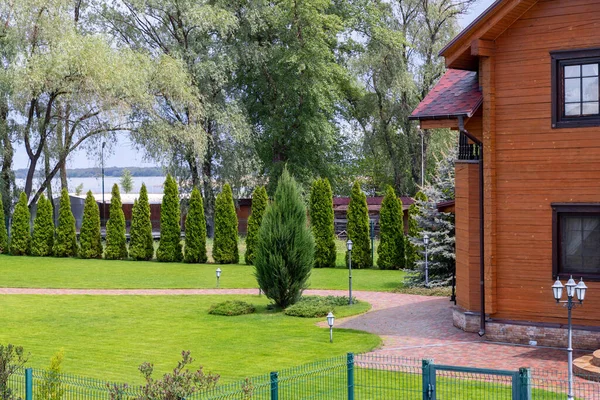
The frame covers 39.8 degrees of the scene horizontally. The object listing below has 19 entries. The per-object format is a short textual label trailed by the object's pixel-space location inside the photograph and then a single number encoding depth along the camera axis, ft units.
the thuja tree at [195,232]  108.37
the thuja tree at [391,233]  99.30
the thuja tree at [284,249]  67.72
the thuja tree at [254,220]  105.50
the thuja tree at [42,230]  114.52
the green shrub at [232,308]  66.33
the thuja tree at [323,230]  103.09
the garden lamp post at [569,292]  41.93
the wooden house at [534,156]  51.57
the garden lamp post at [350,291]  70.44
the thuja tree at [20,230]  115.30
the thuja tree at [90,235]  112.88
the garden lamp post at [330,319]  52.60
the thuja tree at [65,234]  114.01
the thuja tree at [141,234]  111.34
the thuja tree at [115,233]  111.65
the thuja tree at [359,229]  101.65
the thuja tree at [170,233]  109.60
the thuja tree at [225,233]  107.14
